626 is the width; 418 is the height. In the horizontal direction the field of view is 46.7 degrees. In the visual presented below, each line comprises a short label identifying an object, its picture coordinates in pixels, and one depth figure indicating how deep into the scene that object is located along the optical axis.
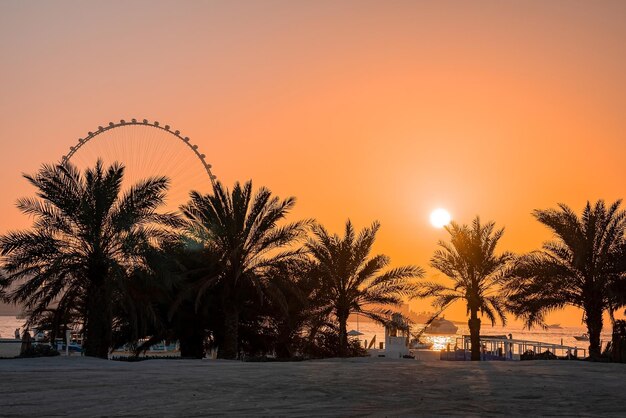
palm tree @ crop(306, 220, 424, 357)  36.09
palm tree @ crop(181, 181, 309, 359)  31.67
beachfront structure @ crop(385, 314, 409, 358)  38.62
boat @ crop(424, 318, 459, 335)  43.60
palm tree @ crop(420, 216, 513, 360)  36.31
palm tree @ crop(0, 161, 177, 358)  25.59
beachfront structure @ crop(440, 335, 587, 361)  43.55
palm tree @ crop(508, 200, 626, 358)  32.56
